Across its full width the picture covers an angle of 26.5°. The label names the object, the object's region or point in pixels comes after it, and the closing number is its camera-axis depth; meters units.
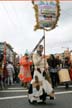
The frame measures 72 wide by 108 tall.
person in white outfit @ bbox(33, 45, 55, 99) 4.62
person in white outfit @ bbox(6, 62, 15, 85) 9.03
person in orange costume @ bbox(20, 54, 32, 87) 7.74
